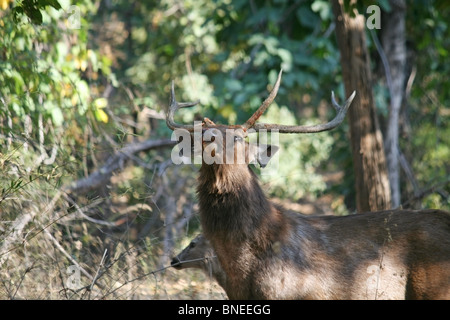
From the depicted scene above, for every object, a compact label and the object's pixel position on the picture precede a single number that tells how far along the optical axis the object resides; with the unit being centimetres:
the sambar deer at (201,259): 568
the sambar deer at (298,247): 509
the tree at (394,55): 926
